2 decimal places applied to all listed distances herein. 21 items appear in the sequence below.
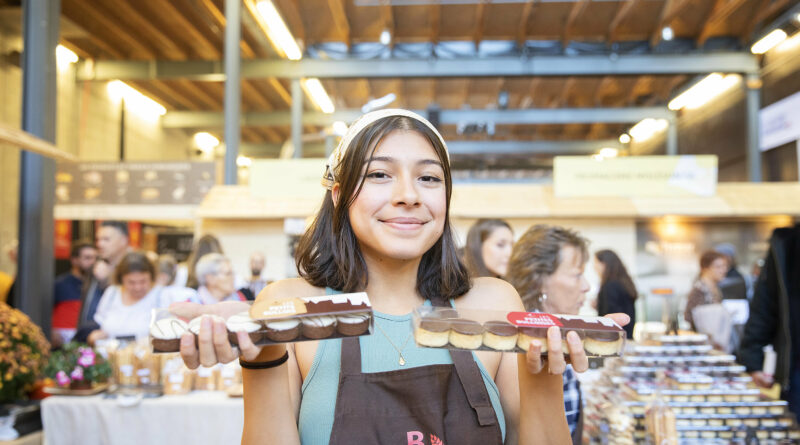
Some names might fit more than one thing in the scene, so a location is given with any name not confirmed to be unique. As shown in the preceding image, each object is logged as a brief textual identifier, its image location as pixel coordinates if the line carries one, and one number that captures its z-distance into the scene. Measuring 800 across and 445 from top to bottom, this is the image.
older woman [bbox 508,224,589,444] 2.32
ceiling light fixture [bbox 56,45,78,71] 8.88
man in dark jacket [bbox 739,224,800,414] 2.75
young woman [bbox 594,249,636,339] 4.05
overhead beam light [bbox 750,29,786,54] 8.47
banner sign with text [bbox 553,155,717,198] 5.89
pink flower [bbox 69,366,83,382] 3.23
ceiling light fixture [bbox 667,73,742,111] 10.76
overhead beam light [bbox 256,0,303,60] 7.53
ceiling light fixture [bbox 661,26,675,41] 9.14
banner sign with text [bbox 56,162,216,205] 6.18
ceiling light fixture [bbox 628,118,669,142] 13.17
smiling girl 1.00
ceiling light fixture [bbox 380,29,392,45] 9.02
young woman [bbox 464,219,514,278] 3.65
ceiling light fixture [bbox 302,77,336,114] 10.38
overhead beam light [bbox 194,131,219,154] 13.69
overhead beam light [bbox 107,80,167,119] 10.91
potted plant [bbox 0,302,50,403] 2.97
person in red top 4.75
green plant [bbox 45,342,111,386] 3.24
